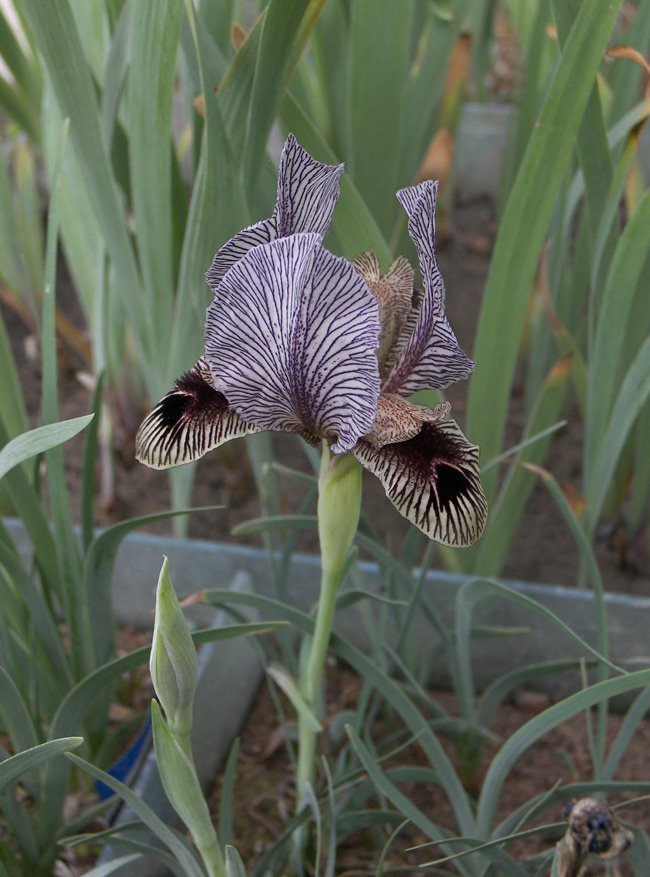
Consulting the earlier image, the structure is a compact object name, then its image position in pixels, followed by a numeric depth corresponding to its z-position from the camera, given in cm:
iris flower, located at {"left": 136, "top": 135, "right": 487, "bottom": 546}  35
